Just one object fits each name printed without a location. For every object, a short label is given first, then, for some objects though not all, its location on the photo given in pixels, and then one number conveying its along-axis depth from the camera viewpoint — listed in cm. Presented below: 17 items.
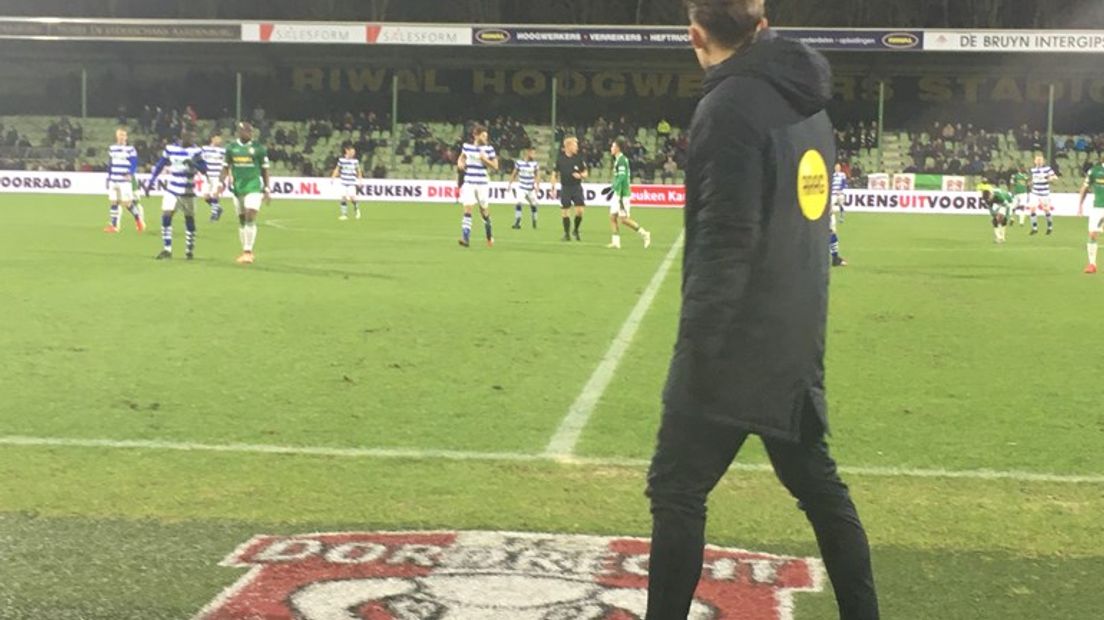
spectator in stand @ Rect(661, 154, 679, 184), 4716
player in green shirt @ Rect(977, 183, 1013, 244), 2770
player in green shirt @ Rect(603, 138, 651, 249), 2480
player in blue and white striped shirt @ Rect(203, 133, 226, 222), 2808
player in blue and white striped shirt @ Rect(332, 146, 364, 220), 3491
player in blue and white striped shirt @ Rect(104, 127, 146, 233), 2739
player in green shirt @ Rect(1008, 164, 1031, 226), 3562
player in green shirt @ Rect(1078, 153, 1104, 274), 1966
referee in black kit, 2659
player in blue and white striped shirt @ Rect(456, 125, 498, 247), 2428
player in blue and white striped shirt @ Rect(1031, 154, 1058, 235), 3338
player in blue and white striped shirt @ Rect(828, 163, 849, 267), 2728
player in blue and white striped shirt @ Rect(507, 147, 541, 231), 2972
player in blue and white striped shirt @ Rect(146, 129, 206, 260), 2006
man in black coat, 371
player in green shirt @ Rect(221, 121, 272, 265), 1947
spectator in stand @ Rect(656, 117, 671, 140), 5119
